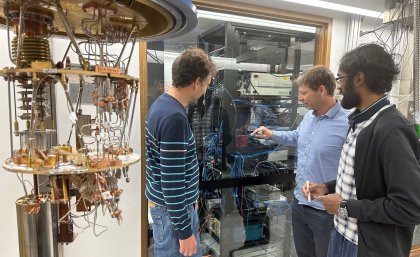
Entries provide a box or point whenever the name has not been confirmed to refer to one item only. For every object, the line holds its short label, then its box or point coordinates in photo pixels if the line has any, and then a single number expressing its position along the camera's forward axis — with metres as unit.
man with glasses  0.91
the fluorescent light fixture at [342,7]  1.71
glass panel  2.04
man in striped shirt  1.10
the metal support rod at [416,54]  1.72
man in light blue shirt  1.49
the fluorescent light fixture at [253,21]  1.88
